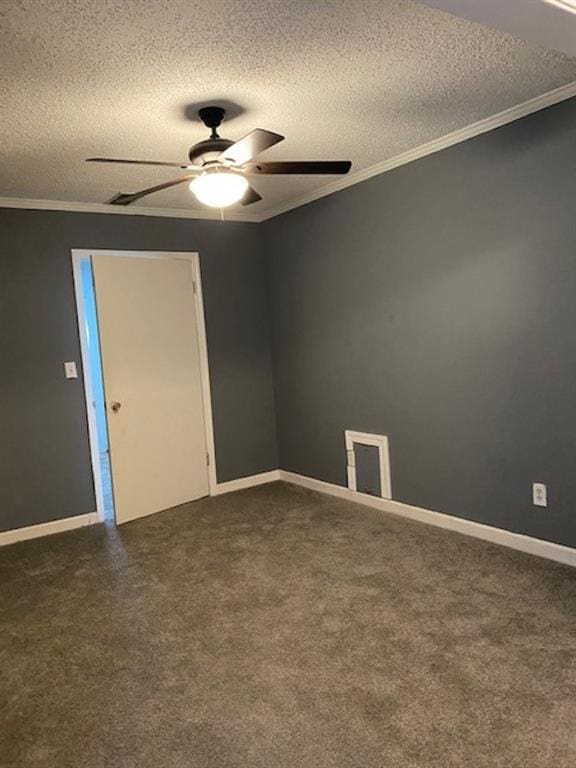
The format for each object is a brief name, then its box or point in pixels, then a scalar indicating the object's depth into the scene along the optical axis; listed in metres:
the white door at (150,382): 4.25
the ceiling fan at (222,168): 2.51
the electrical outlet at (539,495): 3.11
